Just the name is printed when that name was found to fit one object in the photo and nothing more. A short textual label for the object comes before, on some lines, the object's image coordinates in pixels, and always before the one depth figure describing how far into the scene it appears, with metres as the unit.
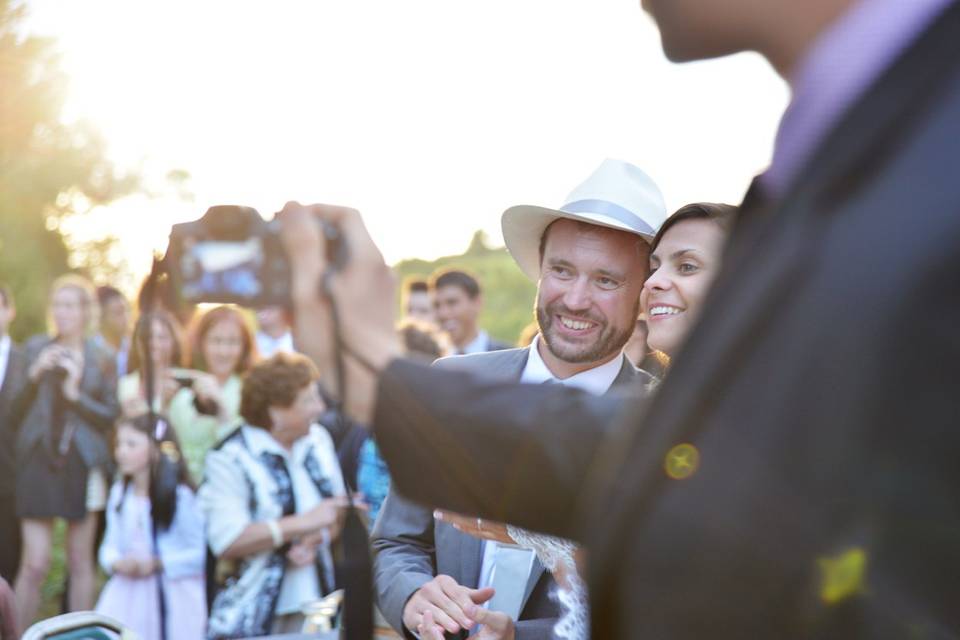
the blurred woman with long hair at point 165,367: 5.95
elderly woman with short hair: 4.60
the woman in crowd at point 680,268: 3.04
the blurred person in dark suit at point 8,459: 6.67
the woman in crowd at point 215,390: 5.93
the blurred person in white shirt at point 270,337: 6.36
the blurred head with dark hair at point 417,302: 8.60
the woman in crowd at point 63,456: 6.64
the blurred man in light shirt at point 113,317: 7.96
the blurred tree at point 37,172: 16.75
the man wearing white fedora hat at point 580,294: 3.18
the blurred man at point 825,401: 0.79
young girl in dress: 5.00
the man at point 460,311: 7.90
